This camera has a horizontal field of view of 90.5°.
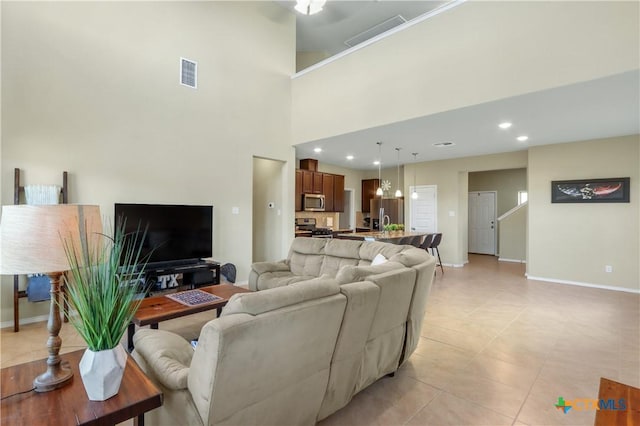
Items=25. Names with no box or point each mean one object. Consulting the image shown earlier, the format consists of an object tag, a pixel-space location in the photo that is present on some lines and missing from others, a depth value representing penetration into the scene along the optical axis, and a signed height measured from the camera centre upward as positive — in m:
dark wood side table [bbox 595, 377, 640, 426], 1.13 -0.73
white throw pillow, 3.12 -0.47
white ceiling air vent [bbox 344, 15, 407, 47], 6.69 +4.04
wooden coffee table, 2.40 -0.80
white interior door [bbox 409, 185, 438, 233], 7.90 +0.09
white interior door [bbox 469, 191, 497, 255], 9.60 -0.29
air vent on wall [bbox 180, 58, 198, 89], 4.68 +2.09
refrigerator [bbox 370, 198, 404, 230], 9.29 +0.13
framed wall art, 5.13 +0.39
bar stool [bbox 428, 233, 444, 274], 6.49 -0.58
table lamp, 1.13 -0.12
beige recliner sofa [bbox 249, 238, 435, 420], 1.80 -0.71
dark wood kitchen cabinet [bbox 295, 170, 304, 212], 7.53 +0.54
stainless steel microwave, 7.70 +0.24
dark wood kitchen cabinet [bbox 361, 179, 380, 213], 9.86 +0.63
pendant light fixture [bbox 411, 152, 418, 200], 8.13 +0.98
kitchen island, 5.54 -0.44
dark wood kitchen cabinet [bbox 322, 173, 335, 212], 8.20 +0.57
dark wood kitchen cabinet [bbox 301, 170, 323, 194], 7.63 +0.74
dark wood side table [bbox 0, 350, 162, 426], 1.05 -0.68
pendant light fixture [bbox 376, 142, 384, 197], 6.15 +1.32
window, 9.27 +0.47
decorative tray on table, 2.78 -0.79
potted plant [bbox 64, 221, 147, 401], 1.08 -0.36
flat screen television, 4.03 -0.24
